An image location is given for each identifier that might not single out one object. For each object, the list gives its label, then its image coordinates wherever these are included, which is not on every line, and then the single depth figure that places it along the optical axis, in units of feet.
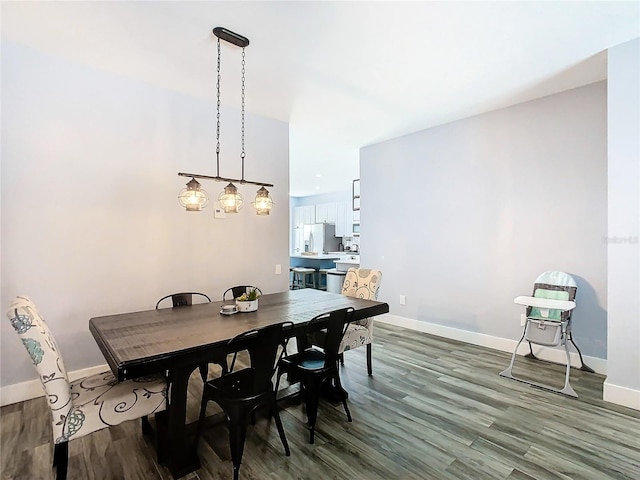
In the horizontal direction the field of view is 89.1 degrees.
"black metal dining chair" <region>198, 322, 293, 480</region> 6.03
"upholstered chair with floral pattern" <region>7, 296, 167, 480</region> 5.30
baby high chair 9.90
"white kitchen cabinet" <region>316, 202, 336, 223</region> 34.06
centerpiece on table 8.55
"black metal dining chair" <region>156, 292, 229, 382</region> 8.30
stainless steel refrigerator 32.19
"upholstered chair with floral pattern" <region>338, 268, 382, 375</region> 9.62
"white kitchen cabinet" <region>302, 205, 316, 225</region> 36.70
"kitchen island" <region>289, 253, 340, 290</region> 27.40
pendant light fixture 7.97
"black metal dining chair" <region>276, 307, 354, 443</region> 7.24
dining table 5.62
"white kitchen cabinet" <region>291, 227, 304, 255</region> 37.35
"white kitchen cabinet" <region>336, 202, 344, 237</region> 32.83
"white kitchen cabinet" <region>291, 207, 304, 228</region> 38.52
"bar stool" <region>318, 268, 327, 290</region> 27.21
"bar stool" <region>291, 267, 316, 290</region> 26.56
